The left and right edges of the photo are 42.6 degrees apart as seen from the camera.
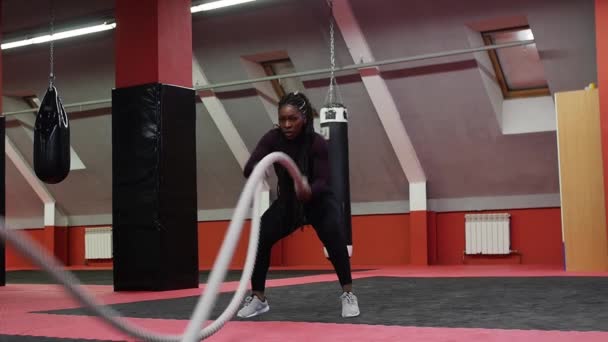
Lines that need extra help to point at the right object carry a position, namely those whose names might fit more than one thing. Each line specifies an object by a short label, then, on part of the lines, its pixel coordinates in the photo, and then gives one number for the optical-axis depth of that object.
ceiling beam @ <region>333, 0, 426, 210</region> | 9.71
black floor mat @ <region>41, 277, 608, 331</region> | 3.87
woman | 4.05
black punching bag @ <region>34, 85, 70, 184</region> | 6.86
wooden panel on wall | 8.21
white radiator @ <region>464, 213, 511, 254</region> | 10.70
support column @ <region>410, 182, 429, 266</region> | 11.05
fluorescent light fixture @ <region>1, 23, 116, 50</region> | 10.50
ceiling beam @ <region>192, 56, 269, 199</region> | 11.16
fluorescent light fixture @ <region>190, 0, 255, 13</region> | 9.78
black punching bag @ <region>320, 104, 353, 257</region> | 8.02
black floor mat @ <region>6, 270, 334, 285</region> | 8.93
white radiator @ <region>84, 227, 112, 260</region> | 13.79
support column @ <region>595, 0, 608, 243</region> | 8.23
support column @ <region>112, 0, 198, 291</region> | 6.78
